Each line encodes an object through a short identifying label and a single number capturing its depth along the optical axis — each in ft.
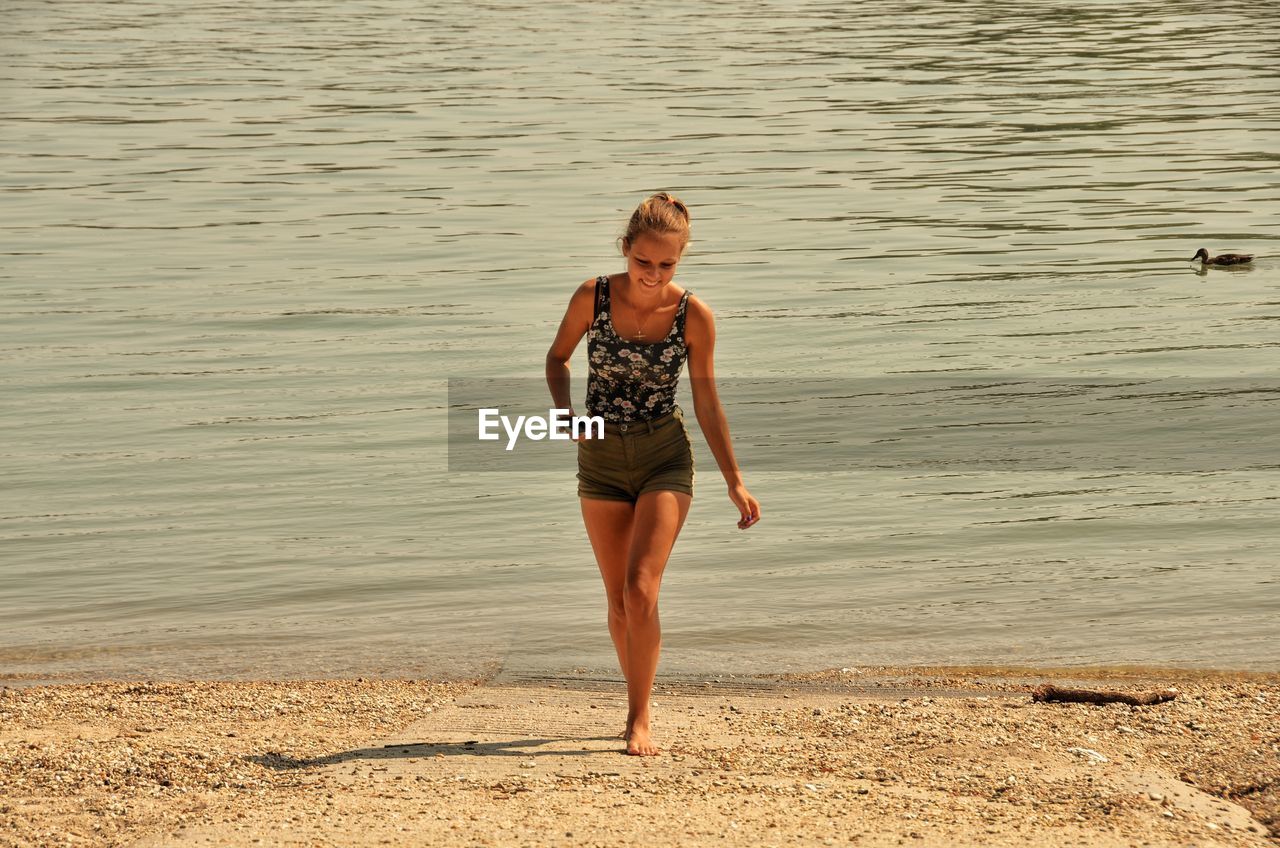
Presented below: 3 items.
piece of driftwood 47.26
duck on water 122.83
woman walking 39.27
